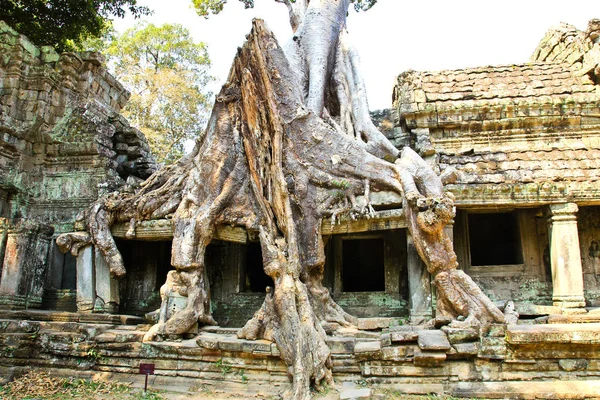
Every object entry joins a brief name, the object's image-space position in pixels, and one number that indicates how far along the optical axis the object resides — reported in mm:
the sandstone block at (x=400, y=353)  5035
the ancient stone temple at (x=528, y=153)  7141
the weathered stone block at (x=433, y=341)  4887
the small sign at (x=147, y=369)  4941
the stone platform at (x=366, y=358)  4777
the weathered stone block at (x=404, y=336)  5082
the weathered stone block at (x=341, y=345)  5435
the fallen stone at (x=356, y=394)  4676
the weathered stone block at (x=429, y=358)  4910
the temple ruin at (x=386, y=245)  5039
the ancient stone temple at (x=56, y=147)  9211
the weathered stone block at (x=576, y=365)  4789
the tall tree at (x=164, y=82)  20172
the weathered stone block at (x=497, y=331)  4957
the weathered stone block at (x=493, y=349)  4875
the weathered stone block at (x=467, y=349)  4914
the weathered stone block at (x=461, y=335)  5035
